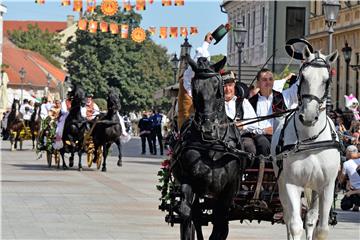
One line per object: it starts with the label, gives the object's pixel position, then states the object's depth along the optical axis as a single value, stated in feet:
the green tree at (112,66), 363.56
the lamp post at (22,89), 412.77
